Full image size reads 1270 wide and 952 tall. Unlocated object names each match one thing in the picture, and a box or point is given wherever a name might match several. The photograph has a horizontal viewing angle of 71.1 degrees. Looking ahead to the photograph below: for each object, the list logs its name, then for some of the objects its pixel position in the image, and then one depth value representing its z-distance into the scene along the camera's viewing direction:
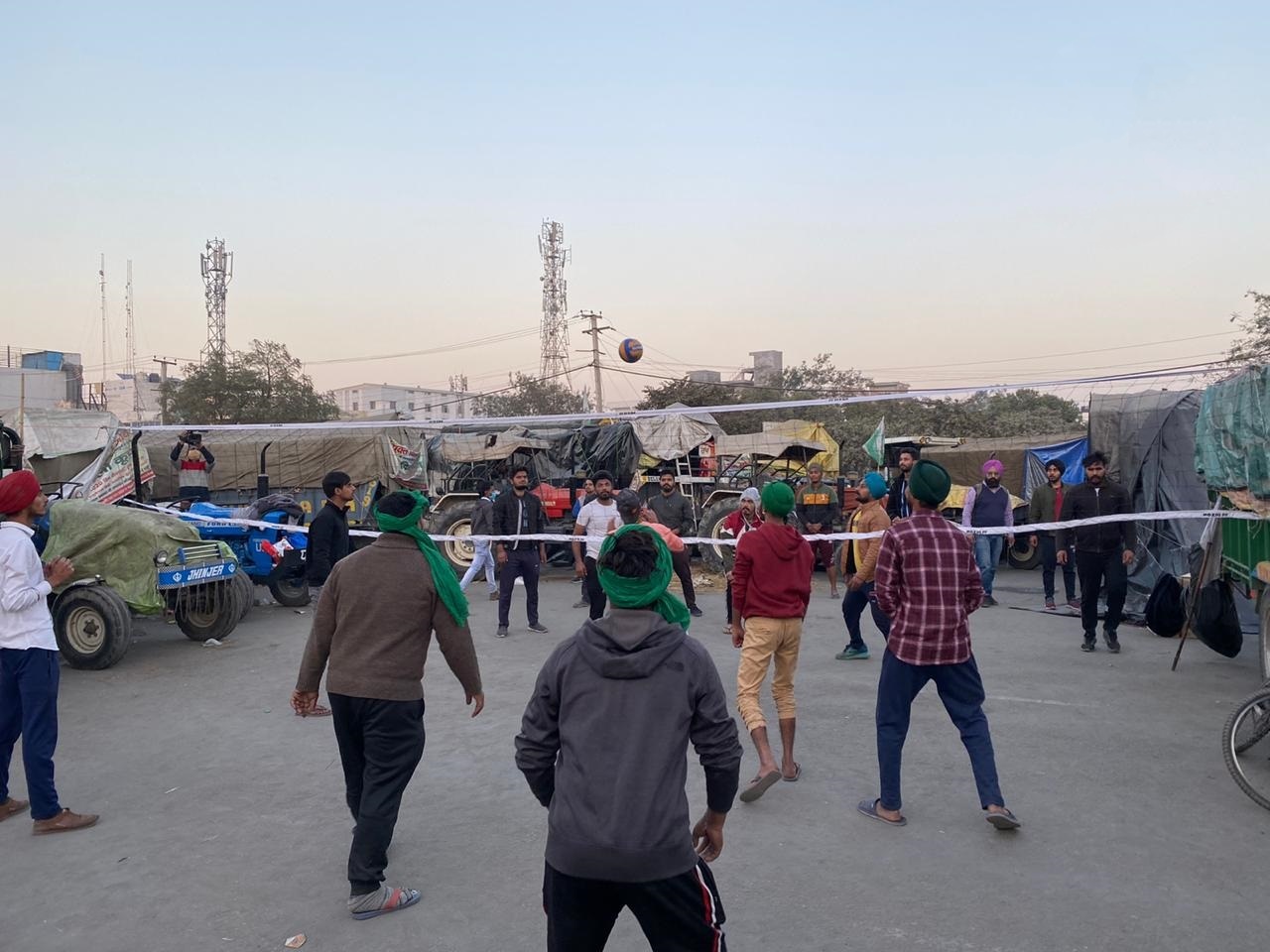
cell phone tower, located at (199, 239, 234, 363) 63.50
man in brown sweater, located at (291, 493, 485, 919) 3.74
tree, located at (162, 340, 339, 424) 36.88
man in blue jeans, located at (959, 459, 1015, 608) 10.88
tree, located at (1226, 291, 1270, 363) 24.61
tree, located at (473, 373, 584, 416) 48.25
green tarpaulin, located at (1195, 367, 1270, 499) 6.59
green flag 16.78
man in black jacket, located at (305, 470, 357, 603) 6.94
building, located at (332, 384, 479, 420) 111.62
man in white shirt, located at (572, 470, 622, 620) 9.52
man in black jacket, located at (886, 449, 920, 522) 12.51
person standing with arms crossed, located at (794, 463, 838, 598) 11.65
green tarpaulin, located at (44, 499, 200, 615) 8.27
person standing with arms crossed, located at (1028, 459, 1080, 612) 10.69
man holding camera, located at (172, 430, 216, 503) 13.03
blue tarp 15.12
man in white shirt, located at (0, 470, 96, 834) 4.44
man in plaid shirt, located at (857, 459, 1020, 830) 4.41
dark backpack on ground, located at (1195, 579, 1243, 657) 7.12
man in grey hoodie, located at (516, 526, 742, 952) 2.24
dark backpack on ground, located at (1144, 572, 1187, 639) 7.98
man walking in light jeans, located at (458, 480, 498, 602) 10.55
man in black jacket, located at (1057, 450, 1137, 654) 8.38
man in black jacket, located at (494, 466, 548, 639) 9.67
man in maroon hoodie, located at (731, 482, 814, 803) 5.11
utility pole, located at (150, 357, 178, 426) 38.06
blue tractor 10.60
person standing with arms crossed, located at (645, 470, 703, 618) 11.27
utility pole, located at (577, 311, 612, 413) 38.97
